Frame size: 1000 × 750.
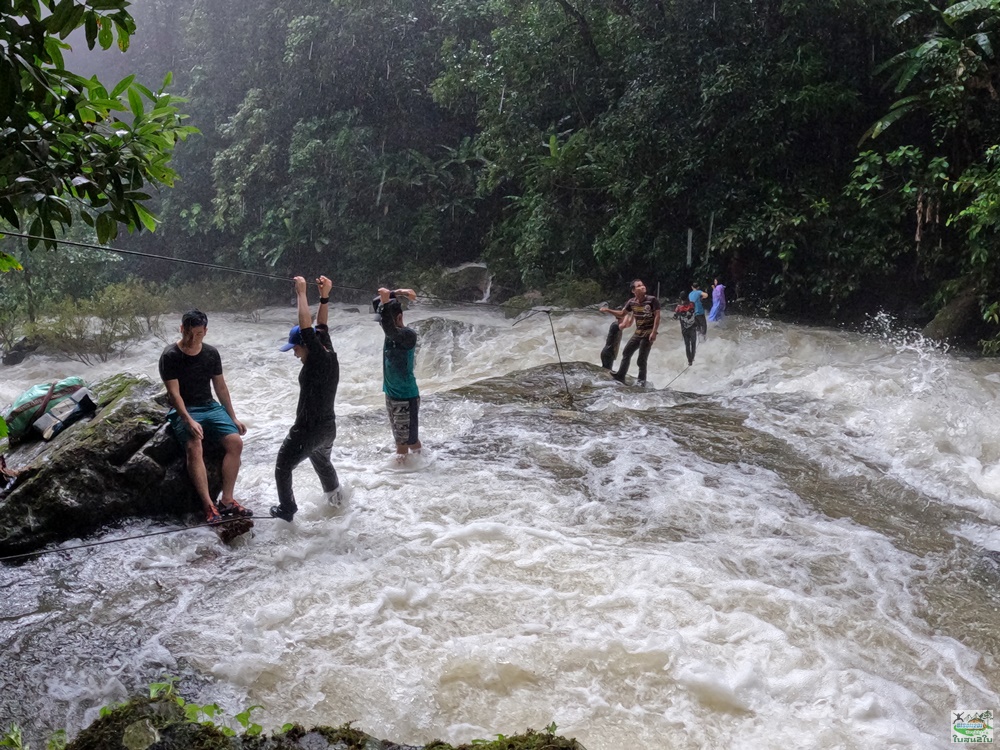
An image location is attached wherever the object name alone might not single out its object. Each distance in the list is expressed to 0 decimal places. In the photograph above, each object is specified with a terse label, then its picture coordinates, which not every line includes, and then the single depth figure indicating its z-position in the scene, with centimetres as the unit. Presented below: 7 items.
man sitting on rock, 485
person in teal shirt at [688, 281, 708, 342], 1099
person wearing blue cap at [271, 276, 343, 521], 501
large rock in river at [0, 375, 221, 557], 481
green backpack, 576
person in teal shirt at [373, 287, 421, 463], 609
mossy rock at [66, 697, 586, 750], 225
